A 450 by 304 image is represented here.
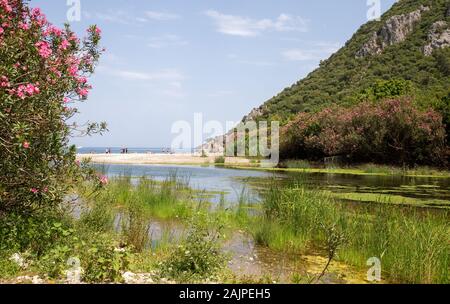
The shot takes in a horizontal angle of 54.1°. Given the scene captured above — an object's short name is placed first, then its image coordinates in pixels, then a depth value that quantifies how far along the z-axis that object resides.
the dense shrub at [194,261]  6.81
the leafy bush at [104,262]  6.41
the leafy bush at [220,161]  49.86
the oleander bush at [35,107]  6.77
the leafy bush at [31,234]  7.39
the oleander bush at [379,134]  34.56
